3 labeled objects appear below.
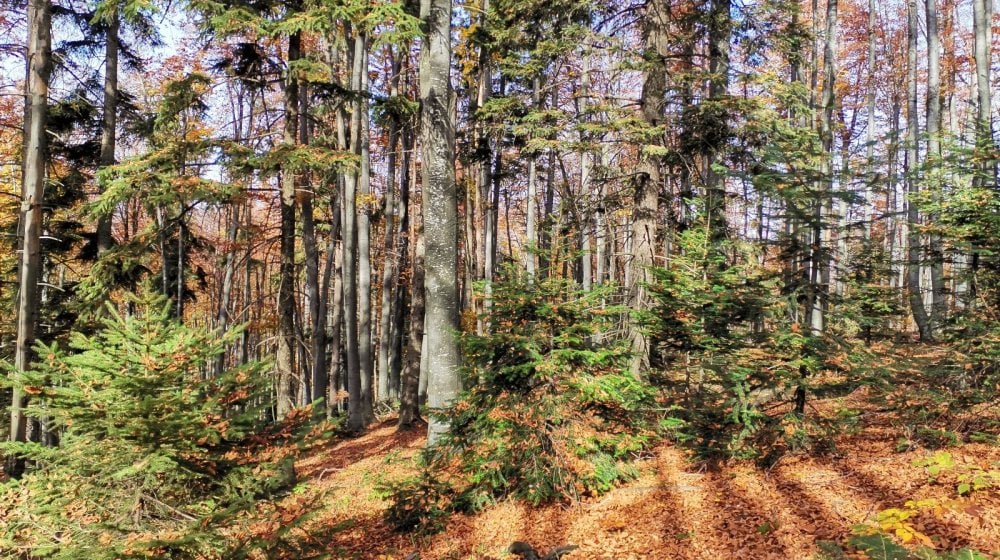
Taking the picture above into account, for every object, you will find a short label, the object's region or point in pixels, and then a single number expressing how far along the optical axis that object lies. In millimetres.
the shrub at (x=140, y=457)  3449
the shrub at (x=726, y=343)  5922
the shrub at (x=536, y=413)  6023
